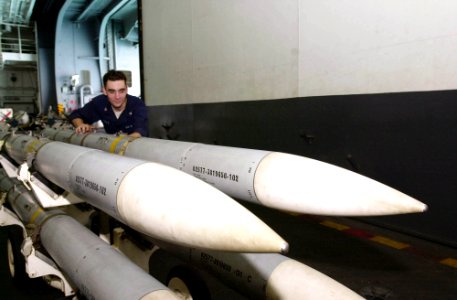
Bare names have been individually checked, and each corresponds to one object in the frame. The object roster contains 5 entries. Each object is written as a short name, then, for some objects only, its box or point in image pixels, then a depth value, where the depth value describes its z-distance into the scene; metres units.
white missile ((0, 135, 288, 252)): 1.45
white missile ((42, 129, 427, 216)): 1.92
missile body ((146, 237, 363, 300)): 1.81
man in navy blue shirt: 4.06
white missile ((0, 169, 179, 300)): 1.82
